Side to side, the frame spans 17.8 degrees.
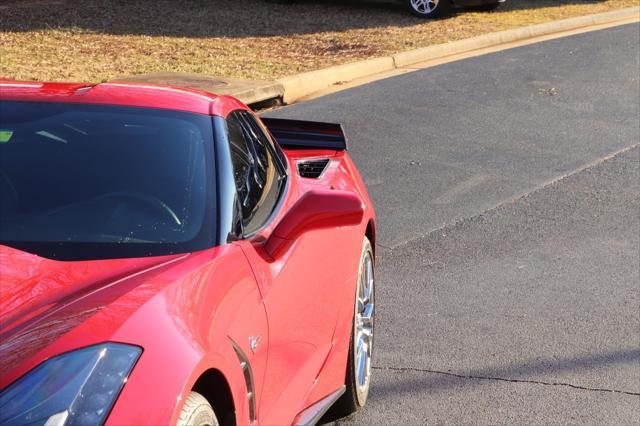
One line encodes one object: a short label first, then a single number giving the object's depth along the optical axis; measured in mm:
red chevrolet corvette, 5230
